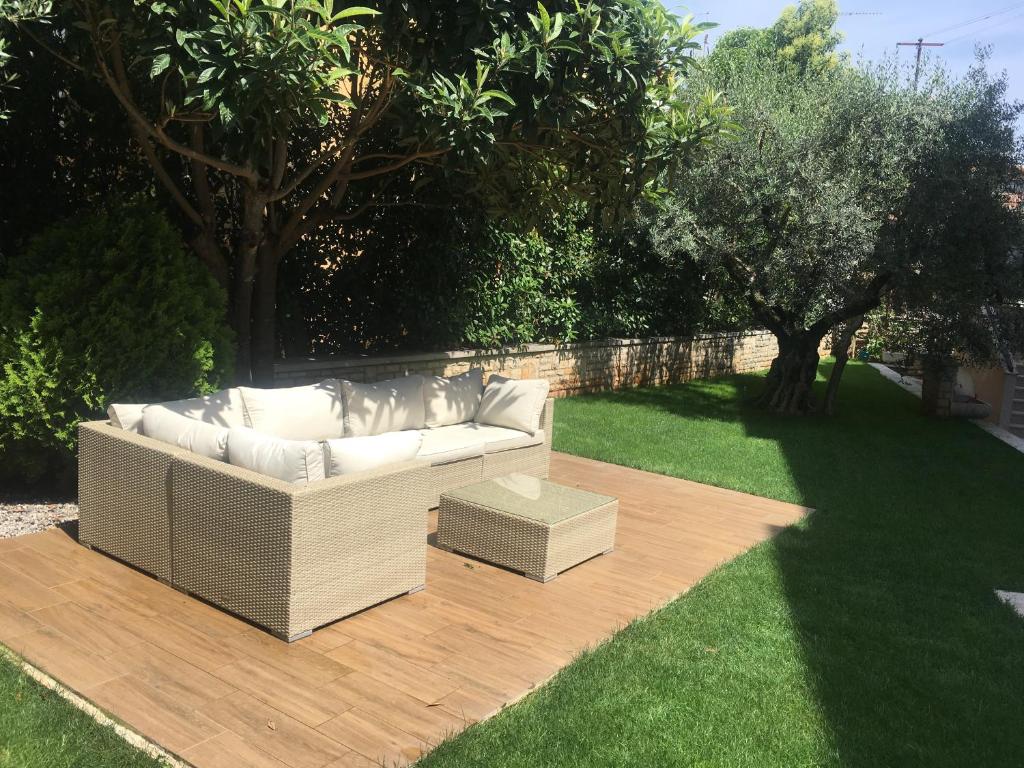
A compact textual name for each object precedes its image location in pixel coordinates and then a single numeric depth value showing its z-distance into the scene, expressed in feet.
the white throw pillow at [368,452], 14.55
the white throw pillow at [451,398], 24.32
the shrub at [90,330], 18.57
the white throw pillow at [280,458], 14.07
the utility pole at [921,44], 77.57
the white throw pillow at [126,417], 16.62
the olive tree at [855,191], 33.42
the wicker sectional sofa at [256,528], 13.55
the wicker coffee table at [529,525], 17.04
